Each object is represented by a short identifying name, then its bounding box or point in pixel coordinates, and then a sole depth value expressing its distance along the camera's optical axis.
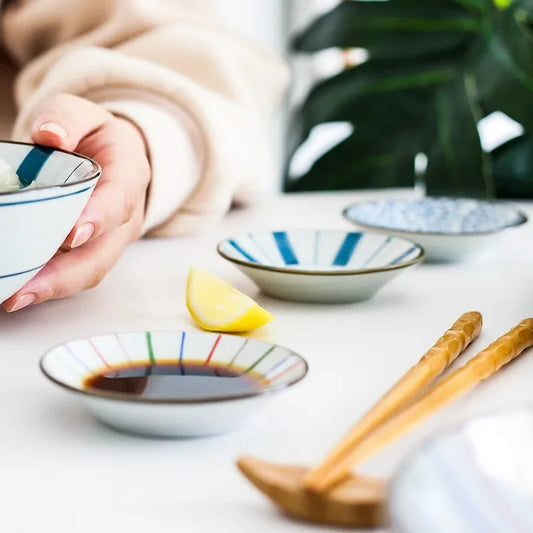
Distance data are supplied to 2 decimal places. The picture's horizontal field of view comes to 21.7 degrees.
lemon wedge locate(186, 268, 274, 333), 0.60
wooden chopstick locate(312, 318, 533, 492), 0.45
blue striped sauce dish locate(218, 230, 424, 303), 0.64
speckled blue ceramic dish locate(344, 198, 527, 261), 0.73
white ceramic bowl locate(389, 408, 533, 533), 0.37
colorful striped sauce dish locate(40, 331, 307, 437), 0.49
